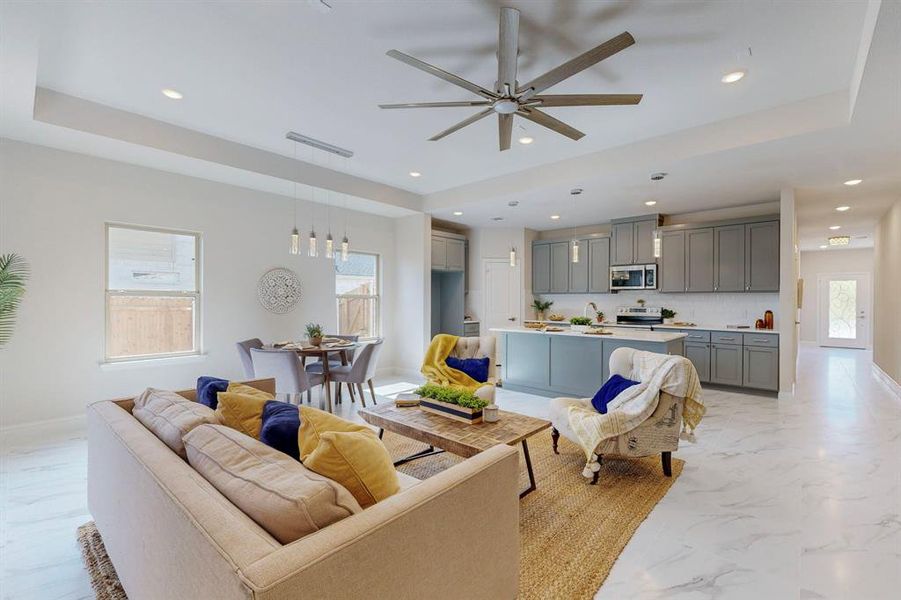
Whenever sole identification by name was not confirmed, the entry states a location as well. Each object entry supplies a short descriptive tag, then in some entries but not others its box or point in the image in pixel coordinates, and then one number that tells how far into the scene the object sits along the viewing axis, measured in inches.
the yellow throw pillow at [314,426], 56.3
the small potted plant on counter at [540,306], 302.7
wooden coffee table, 91.8
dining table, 172.1
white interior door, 297.3
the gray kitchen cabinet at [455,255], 279.7
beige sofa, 33.6
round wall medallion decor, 205.2
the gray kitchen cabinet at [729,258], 222.5
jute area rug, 72.0
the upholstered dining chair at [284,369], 158.1
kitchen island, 180.5
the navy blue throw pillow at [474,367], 158.2
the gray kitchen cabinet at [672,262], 243.4
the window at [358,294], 244.5
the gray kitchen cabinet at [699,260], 233.5
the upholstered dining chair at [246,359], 173.2
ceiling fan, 79.1
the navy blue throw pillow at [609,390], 123.5
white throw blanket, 106.4
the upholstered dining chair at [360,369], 181.3
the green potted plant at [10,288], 120.3
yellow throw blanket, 153.6
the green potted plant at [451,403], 106.3
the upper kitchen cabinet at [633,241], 250.5
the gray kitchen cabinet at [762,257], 211.3
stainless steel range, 253.3
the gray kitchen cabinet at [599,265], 272.5
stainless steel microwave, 253.3
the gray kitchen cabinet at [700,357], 222.4
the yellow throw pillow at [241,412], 68.9
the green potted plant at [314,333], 189.5
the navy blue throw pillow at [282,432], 61.2
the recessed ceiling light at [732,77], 114.0
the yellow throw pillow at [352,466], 47.0
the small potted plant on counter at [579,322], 215.2
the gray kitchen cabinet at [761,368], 200.8
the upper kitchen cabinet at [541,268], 297.7
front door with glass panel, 386.9
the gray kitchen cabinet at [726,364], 211.9
